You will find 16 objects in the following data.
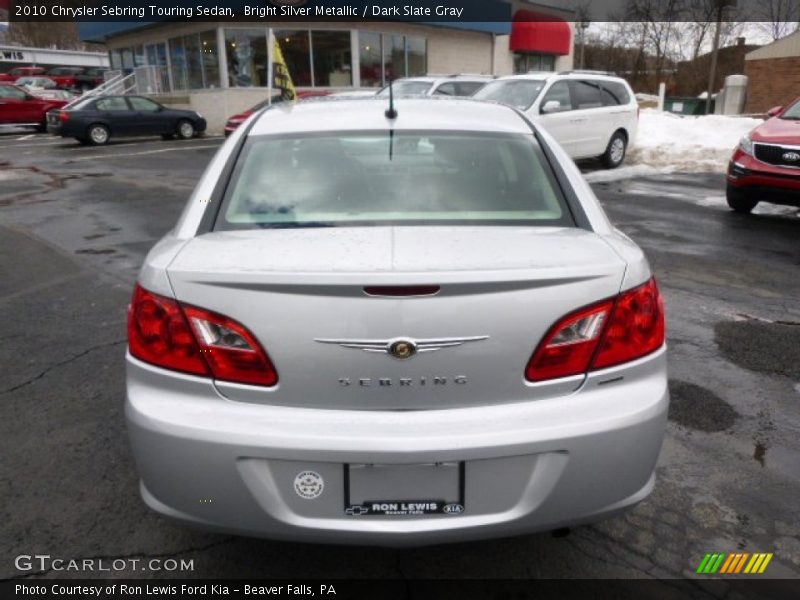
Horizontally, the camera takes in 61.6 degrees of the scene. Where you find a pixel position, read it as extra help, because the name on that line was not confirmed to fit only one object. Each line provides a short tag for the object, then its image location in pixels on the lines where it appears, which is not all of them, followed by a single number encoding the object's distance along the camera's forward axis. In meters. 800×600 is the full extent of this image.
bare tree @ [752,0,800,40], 41.39
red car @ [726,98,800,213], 7.91
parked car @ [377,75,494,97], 14.88
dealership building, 24.78
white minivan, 12.40
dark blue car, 19.48
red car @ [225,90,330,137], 17.30
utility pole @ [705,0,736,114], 22.91
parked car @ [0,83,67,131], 22.97
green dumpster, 28.06
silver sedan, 1.91
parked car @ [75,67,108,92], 42.09
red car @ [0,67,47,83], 46.07
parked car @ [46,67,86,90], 40.56
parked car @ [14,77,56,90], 35.41
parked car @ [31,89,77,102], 28.71
